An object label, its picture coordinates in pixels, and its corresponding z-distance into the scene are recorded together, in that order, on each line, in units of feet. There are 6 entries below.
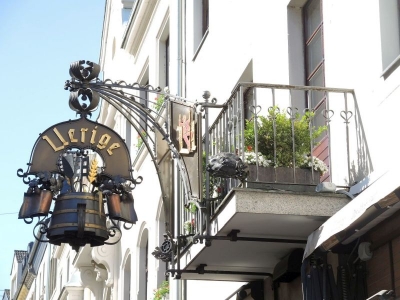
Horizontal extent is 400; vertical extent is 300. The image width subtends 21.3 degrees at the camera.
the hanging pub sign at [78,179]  37.55
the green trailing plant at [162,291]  59.57
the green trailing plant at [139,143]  72.03
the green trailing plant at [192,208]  40.69
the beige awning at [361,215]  28.07
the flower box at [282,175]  35.65
